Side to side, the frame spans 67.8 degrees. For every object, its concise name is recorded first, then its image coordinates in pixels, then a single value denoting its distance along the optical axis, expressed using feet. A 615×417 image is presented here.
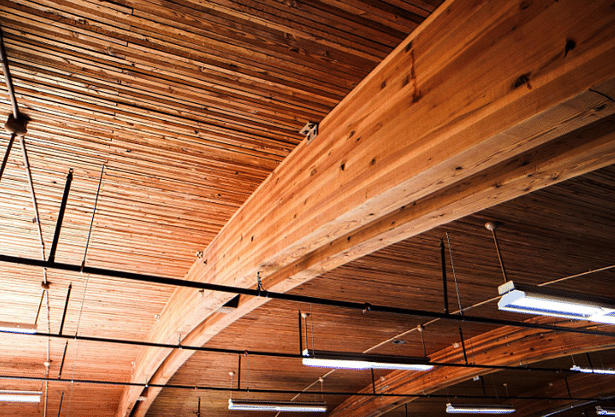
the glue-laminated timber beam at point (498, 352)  29.78
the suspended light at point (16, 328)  20.47
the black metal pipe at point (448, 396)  37.91
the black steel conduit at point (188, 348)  19.92
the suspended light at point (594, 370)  29.84
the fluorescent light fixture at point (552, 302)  14.02
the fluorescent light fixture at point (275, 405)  33.22
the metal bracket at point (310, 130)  14.10
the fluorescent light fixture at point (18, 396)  29.99
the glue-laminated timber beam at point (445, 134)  6.97
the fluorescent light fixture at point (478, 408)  35.46
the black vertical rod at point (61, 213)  12.78
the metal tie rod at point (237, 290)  12.48
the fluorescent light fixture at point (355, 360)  21.27
